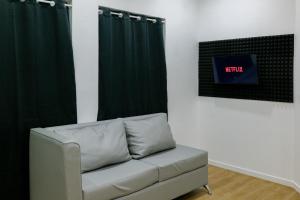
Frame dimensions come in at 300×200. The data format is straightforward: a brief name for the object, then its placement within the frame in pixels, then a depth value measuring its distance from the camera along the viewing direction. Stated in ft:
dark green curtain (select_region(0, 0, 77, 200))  8.58
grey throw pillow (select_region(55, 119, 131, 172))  8.70
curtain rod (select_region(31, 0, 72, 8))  9.25
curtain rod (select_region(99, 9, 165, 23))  10.96
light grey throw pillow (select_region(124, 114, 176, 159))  10.26
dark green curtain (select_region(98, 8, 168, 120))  10.85
